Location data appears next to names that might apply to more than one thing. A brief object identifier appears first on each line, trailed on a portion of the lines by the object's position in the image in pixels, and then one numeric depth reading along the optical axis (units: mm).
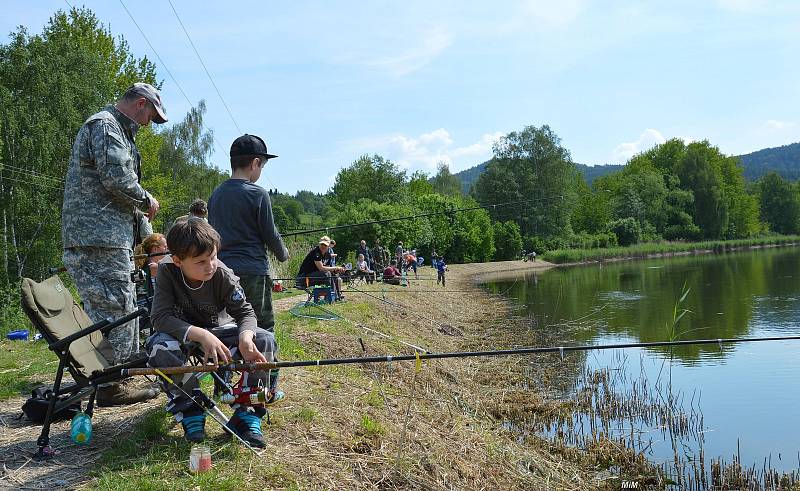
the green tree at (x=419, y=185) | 66000
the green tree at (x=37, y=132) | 22719
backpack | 4090
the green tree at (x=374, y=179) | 54438
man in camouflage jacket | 4250
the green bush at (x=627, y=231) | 64438
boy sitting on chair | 3340
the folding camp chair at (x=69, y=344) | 3494
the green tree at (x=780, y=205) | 86375
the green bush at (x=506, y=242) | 58250
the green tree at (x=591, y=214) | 71375
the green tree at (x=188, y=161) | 40234
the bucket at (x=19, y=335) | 8992
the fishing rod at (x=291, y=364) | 3145
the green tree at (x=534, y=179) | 63125
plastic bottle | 3533
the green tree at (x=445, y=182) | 84412
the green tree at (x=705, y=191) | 71062
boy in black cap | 4168
